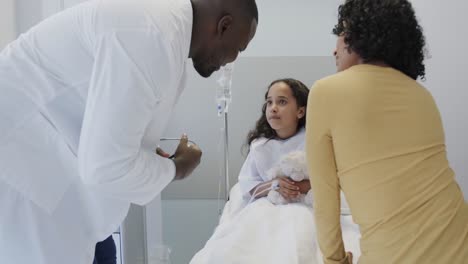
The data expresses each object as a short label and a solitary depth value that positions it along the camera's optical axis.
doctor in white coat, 0.69
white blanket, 1.17
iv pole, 2.47
